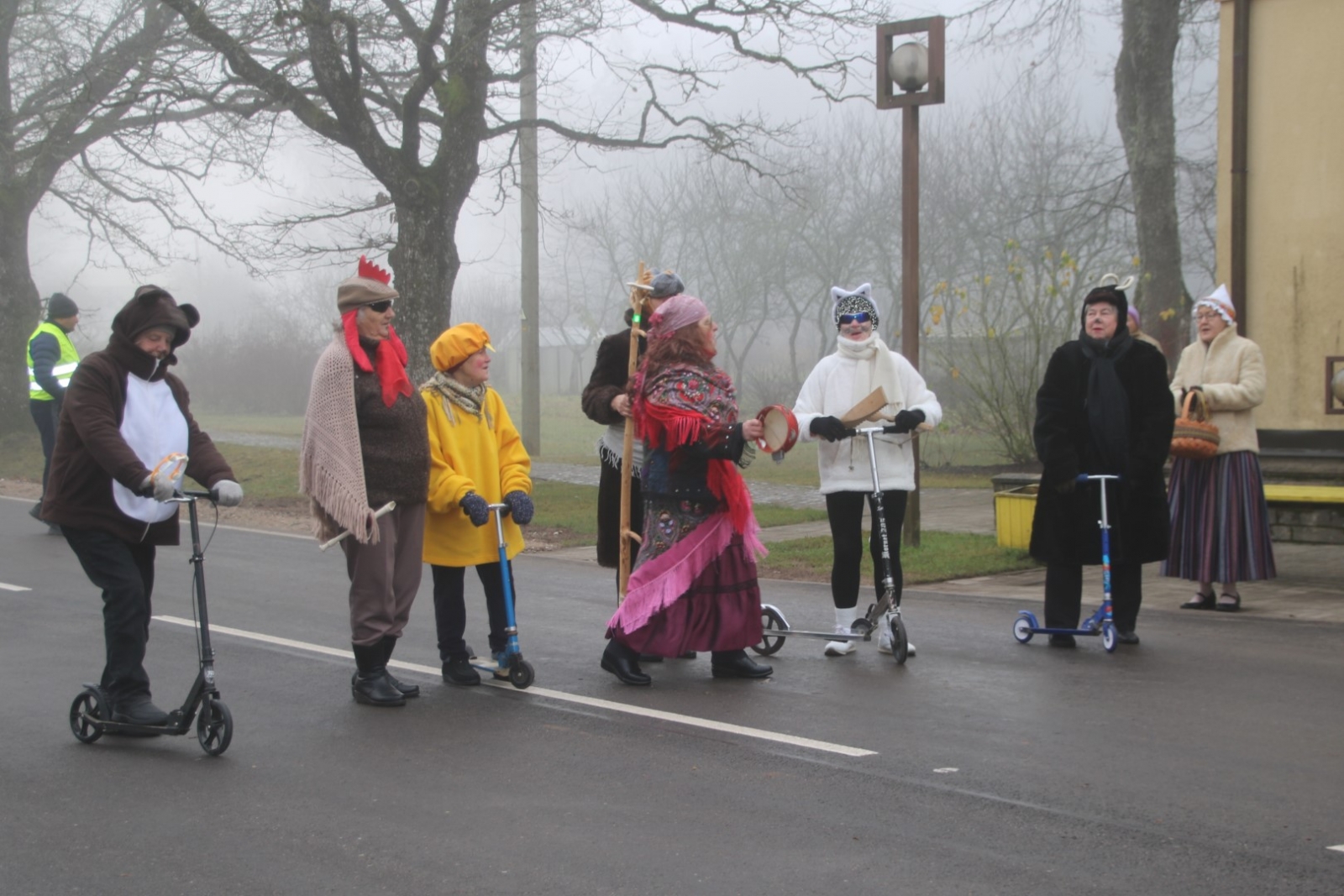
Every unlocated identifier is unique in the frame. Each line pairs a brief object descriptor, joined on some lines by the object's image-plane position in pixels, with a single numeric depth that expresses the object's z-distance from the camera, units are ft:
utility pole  78.54
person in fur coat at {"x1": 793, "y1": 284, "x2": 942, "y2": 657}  26.89
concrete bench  40.37
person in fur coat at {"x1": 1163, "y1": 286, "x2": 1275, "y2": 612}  31.89
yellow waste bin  40.86
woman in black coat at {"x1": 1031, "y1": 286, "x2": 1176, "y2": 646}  27.55
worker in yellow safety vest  47.06
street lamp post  42.91
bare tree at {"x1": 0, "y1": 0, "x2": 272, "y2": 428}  76.59
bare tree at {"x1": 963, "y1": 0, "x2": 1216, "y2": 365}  72.64
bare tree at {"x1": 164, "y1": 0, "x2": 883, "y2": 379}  62.64
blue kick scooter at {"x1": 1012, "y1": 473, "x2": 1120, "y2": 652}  27.09
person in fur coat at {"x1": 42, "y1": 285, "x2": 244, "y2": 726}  20.53
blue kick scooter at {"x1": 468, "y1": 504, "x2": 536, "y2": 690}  24.20
